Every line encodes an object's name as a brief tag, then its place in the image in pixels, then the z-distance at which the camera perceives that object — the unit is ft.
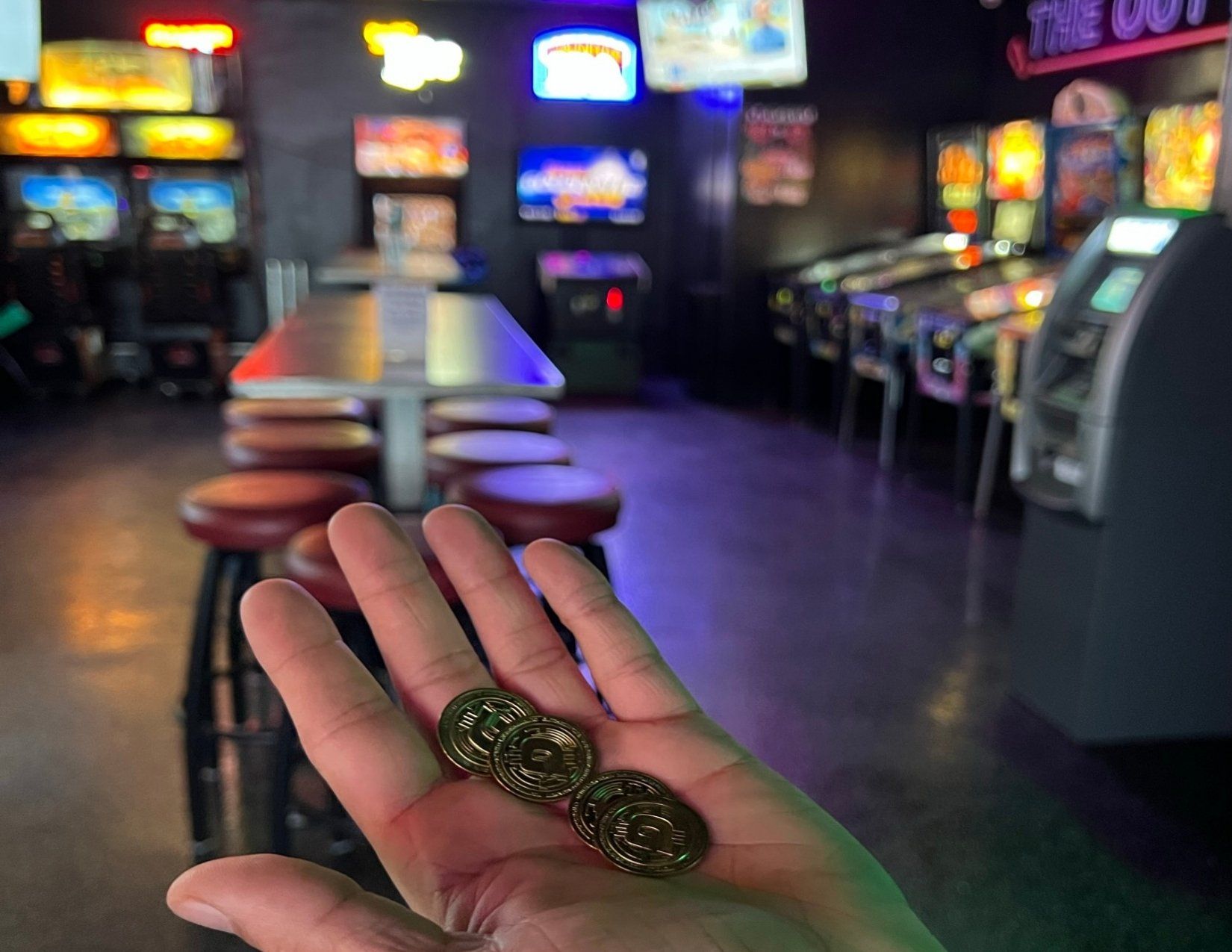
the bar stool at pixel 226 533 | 7.40
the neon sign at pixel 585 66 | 25.38
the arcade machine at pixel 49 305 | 22.75
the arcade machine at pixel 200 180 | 24.09
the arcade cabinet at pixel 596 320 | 24.47
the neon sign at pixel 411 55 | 19.33
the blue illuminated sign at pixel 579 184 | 26.08
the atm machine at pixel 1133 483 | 8.38
